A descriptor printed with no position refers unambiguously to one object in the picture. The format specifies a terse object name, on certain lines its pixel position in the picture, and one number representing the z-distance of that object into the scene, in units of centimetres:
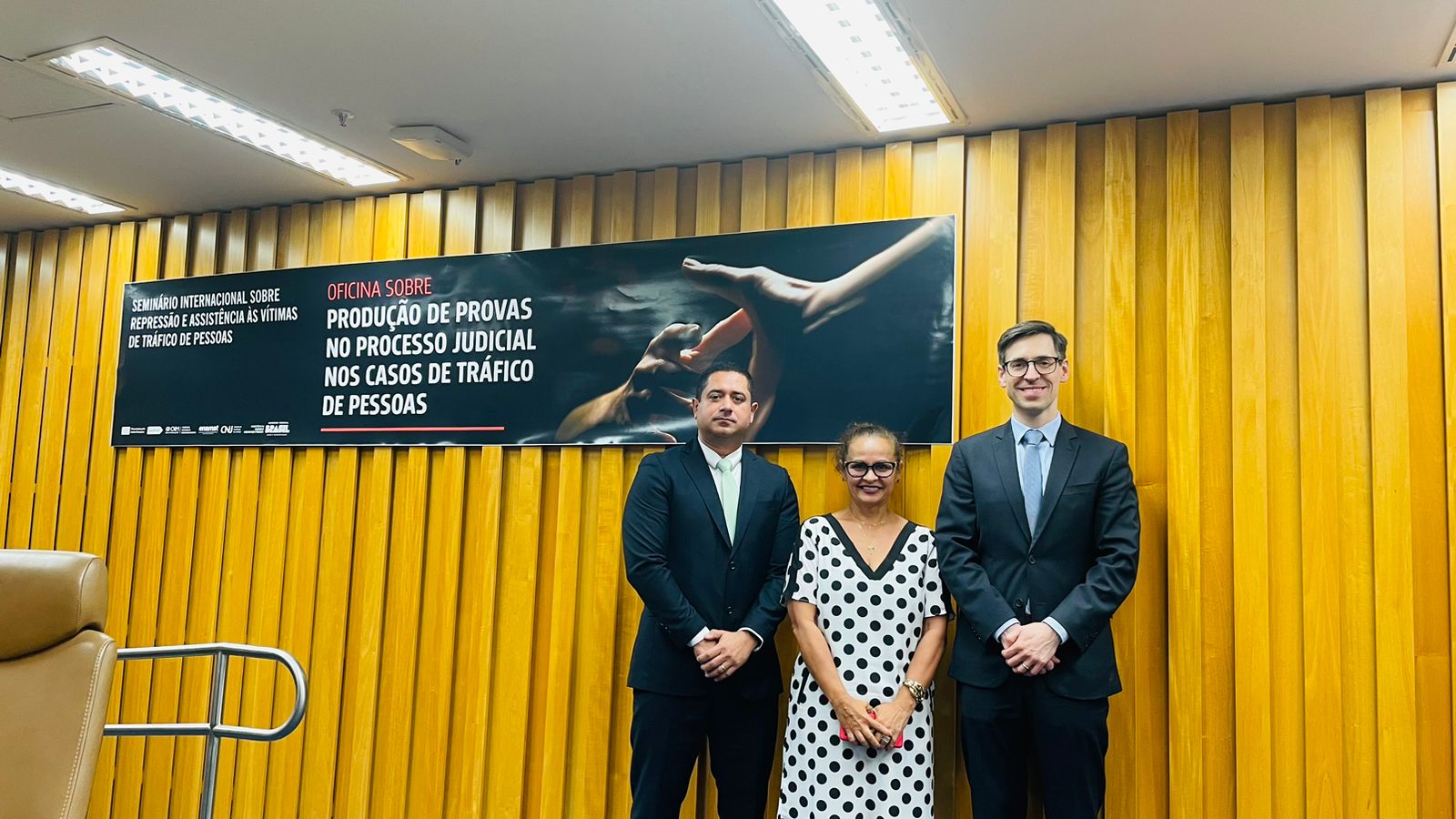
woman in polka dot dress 370
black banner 439
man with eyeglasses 350
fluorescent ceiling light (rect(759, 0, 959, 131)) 352
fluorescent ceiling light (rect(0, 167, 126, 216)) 538
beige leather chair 259
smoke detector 454
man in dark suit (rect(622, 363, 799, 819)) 391
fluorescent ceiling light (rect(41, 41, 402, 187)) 403
